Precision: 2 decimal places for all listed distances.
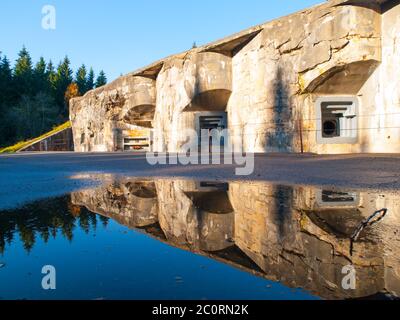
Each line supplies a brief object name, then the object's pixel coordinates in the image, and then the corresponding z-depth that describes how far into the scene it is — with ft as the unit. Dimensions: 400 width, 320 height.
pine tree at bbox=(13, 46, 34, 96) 151.12
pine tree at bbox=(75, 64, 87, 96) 178.50
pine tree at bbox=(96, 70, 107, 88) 194.89
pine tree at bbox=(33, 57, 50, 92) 158.92
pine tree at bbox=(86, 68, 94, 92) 187.13
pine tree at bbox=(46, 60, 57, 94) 168.06
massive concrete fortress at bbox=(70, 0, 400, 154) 33.35
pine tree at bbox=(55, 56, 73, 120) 166.36
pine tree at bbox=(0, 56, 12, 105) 142.41
